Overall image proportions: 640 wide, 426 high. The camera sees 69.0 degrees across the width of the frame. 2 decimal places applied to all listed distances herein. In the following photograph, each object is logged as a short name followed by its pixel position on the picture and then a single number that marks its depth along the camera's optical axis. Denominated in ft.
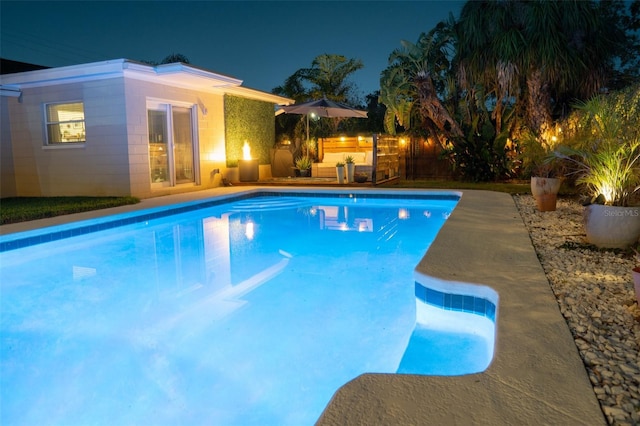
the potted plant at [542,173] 24.73
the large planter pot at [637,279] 9.68
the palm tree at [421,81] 44.45
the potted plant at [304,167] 50.60
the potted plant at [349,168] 42.96
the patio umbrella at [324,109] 43.73
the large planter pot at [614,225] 15.60
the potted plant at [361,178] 42.70
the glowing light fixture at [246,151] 47.24
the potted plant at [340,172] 42.68
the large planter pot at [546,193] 24.61
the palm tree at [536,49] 37.52
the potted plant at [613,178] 15.75
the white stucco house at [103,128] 33.55
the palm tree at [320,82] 60.39
